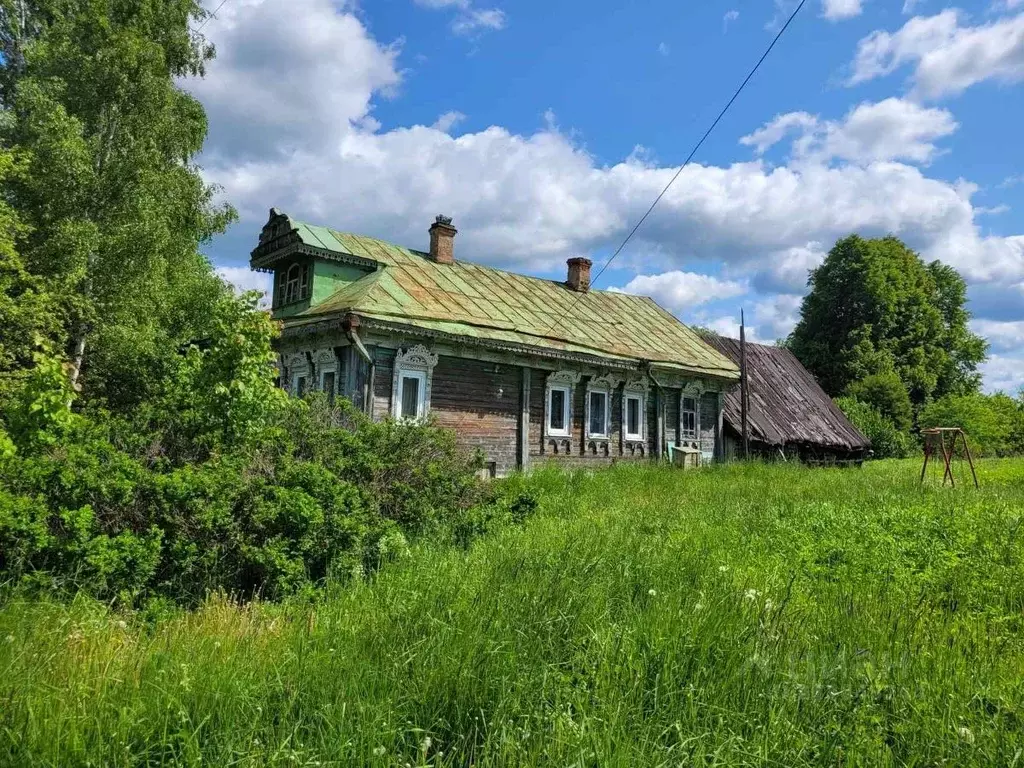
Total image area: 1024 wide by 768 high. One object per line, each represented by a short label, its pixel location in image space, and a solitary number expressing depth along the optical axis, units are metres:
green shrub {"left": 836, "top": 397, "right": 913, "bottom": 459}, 31.14
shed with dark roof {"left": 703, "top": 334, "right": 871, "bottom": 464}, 22.45
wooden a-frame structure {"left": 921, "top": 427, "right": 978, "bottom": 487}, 12.02
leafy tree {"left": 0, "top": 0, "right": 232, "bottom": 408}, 16.78
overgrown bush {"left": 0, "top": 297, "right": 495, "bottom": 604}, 4.98
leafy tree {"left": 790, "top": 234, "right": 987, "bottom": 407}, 38.16
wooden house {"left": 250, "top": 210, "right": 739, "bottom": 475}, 13.80
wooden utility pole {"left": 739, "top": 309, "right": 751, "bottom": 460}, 20.73
